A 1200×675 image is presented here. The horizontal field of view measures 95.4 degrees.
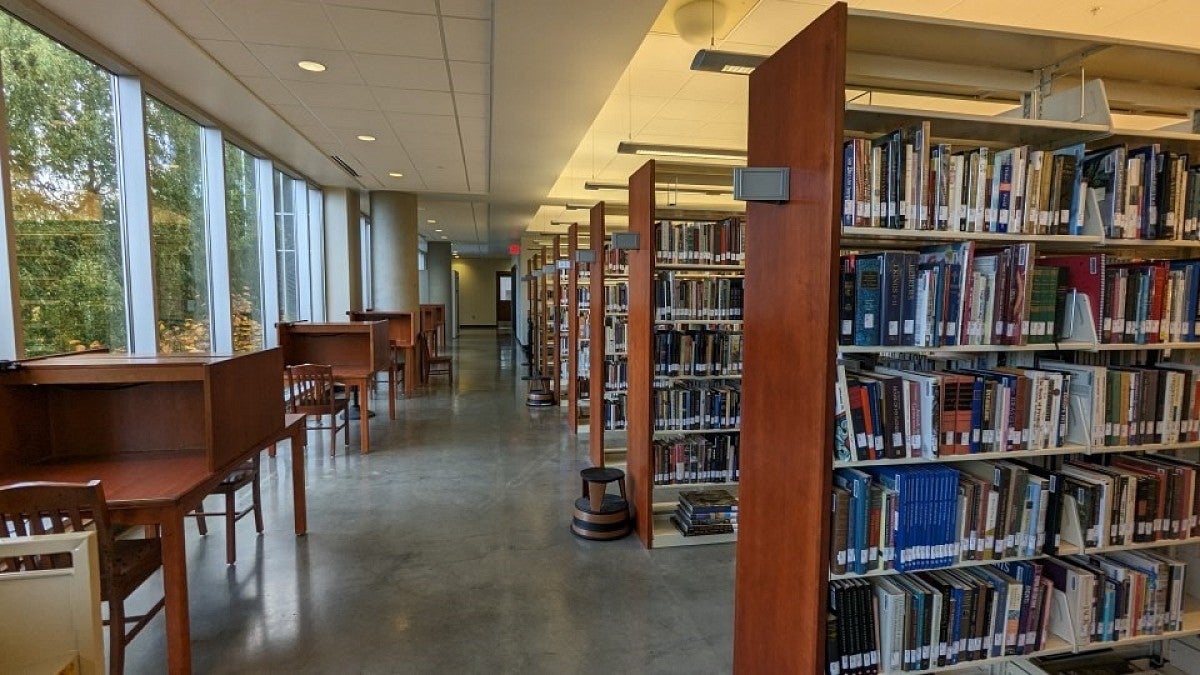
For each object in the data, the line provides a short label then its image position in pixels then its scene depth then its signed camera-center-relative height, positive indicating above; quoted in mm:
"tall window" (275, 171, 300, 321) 6871 +756
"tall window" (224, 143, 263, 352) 5508 +520
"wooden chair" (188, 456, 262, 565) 3020 -1171
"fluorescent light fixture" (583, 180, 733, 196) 6273 +1415
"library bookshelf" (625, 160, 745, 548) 3324 -489
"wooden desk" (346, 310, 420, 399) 7564 -442
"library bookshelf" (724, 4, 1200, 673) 1661 +55
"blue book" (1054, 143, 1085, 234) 1966 +384
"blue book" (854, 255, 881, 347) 1784 +12
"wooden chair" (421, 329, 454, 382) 9406 -1073
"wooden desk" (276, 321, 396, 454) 5785 -491
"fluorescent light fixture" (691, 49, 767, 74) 2959 +1336
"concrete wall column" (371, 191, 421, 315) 8328 +792
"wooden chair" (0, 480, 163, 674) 1813 -775
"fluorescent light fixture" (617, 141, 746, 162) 4891 +1410
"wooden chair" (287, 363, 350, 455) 4828 -851
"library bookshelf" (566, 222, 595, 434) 5883 -326
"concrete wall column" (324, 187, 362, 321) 8125 +682
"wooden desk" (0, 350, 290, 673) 2107 -612
